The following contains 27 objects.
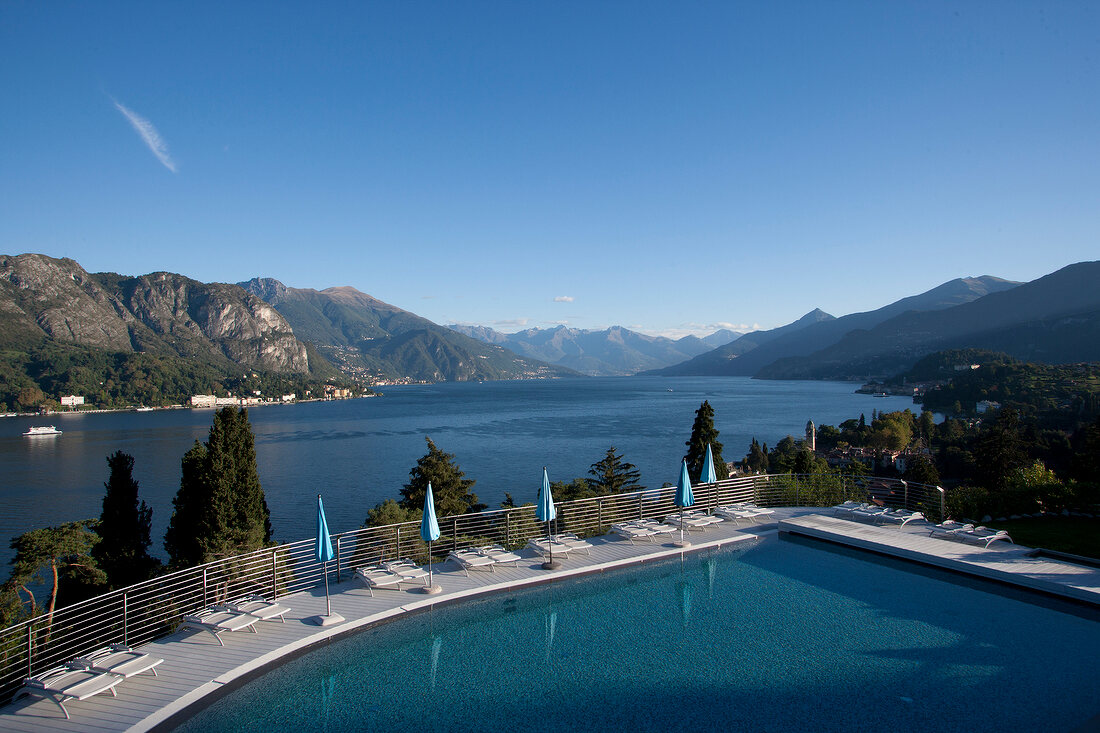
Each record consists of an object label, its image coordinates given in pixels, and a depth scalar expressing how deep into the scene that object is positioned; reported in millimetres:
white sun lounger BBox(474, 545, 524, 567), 8914
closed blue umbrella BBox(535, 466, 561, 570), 8531
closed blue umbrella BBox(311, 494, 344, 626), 6766
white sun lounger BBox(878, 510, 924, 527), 11102
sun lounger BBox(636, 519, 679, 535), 10531
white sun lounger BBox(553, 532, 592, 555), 9679
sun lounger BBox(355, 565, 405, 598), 7982
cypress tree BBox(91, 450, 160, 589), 11055
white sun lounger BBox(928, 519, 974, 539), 10172
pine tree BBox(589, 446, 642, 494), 26547
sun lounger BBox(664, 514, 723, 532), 11232
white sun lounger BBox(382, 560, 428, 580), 8130
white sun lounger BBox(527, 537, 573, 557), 9555
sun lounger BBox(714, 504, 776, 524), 11945
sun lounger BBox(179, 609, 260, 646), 6328
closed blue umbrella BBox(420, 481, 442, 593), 7699
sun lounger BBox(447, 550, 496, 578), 8719
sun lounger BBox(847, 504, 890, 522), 11477
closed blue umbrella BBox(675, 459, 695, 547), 9938
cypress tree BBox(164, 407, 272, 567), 9688
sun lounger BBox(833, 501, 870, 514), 12102
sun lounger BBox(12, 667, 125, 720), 4891
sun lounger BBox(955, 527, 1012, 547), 9734
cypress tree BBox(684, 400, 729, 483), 19375
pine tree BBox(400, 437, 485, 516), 21562
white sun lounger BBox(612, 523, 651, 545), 10383
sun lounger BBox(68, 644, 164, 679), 5281
